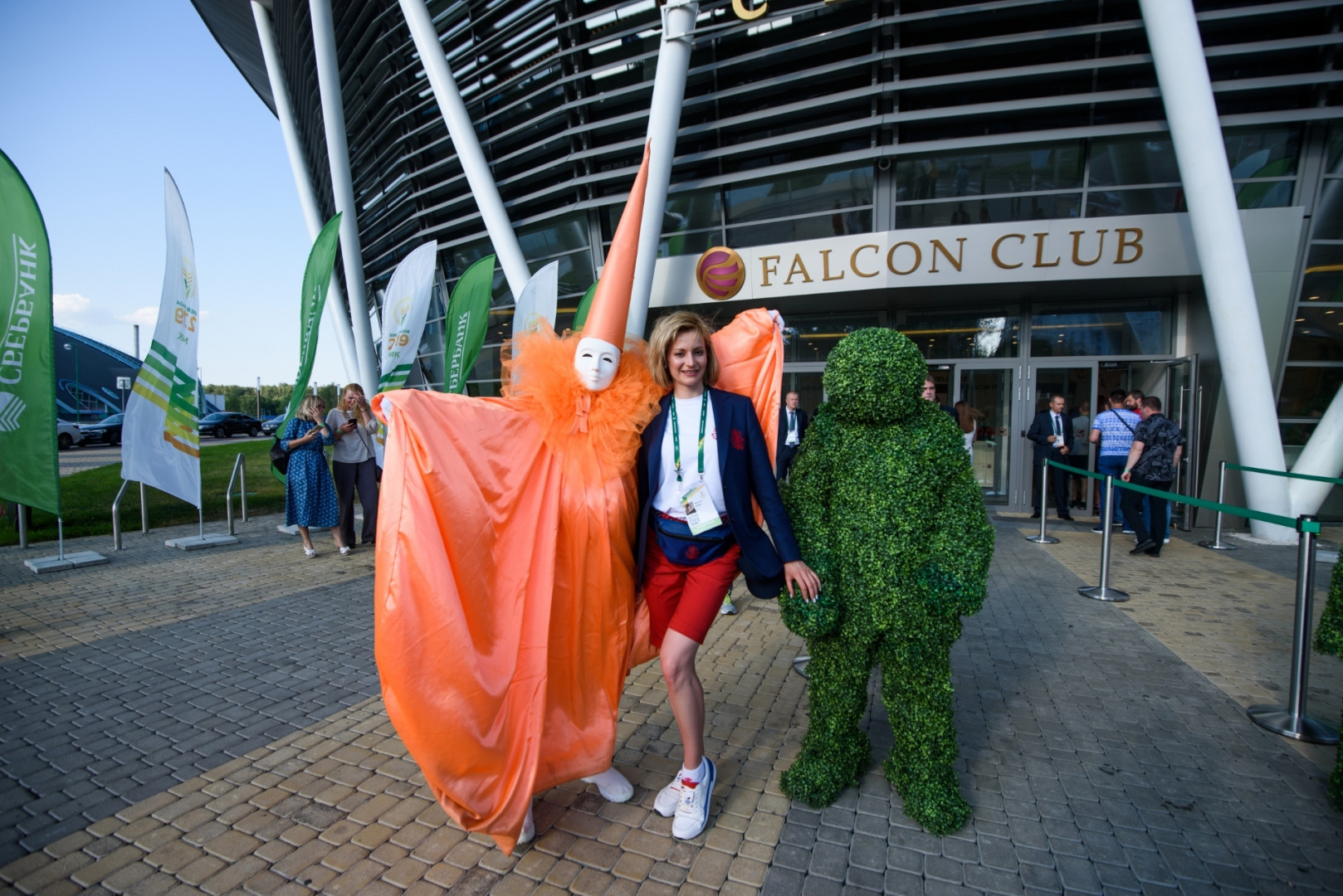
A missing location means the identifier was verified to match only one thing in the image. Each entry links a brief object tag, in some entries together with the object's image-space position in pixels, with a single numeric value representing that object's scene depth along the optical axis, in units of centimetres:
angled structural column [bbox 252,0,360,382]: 1705
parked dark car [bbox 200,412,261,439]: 3403
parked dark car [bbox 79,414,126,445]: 2662
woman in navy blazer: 243
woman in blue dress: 743
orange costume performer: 209
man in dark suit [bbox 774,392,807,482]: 855
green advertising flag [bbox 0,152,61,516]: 548
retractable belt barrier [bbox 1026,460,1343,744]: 314
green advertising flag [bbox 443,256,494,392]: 953
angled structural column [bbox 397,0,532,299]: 1155
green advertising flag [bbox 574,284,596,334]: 966
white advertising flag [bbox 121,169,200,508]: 696
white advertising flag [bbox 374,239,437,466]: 890
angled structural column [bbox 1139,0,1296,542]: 716
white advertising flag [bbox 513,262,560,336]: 935
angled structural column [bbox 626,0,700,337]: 886
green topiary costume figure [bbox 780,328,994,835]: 238
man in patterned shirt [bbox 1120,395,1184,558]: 696
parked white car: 2462
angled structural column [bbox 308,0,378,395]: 1405
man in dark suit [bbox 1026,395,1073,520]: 902
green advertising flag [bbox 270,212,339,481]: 837
